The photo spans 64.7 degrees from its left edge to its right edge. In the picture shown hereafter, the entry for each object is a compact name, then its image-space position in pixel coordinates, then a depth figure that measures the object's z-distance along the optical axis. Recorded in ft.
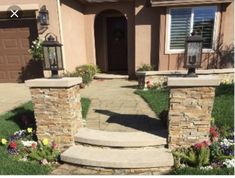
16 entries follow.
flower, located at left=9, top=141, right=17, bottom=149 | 10.72
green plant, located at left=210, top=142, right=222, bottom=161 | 9.43
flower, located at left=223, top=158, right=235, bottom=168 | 8.87
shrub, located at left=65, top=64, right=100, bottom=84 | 21.81
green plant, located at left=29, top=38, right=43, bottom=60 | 21.24
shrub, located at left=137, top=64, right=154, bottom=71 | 24.34
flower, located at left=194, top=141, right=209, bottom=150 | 9.61
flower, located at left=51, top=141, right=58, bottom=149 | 10.71
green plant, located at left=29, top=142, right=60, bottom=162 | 10.33
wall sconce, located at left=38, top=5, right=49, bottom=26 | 20.71
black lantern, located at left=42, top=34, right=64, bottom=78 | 10.32
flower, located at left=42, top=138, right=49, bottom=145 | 10.72
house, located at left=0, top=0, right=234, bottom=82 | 22.06
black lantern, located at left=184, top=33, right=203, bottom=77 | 9.70
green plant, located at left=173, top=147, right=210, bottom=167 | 9.29
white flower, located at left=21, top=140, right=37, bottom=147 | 11.14
